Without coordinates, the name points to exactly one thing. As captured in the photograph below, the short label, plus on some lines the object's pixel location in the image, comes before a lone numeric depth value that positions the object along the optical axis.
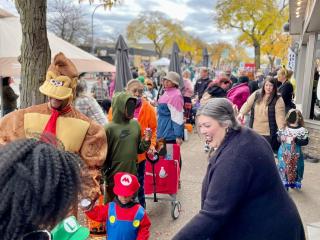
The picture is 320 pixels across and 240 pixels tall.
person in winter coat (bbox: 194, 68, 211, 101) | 7.92
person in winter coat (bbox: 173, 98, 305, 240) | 1.46
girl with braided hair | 0.86
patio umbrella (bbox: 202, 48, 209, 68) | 19.11
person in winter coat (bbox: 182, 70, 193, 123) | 7.77
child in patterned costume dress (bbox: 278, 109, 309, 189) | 4.10
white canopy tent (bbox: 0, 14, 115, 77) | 4.39
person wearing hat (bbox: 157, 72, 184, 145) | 4.27
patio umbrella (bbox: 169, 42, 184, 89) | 8.98
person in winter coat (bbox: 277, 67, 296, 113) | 5.52
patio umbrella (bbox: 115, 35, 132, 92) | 6.40
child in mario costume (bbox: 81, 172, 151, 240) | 2.22
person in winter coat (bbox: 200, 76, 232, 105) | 4.80
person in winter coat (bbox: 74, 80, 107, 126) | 3.43
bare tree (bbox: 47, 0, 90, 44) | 28.28
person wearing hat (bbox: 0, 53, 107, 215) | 2.13
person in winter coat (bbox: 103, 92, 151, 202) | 2.81
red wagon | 3.59
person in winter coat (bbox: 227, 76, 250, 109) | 5.62
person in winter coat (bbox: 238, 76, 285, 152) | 4.21
